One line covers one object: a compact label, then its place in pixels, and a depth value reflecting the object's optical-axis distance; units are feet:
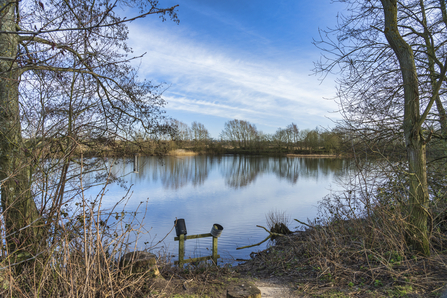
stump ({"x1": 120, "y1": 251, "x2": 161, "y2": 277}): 14.76
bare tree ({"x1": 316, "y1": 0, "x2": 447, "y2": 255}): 15.49
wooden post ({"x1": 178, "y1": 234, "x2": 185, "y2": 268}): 20.43
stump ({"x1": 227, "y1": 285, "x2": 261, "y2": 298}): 9.75
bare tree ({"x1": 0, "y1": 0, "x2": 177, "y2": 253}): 12.63
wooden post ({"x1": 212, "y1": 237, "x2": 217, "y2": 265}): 21.76
